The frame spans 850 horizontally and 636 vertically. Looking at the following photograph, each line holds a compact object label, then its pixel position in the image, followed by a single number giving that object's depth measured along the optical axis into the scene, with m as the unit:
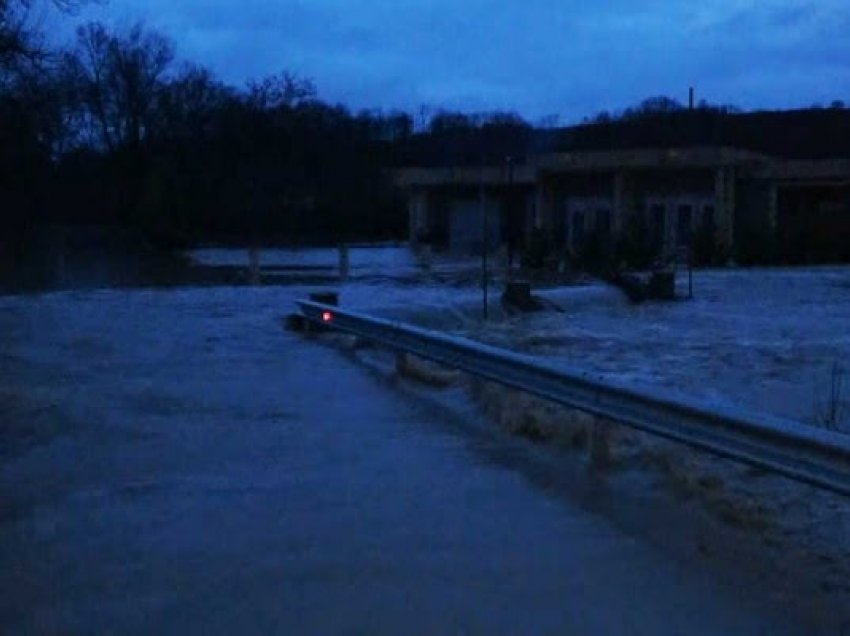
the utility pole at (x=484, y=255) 26.25
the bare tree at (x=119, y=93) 98.07
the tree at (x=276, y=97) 100.69
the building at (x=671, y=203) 53.94
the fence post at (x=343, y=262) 40.46
